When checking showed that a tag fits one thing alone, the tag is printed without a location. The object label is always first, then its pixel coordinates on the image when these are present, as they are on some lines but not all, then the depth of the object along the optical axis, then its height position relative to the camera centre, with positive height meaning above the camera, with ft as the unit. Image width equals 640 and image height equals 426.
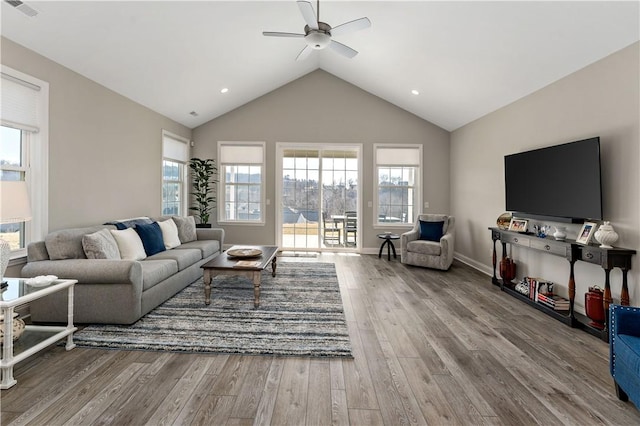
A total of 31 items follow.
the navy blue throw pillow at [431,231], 18.95 -1.01
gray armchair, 17.33 -1.65
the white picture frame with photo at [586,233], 9.89 -0.59
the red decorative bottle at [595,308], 9.26 -2.87
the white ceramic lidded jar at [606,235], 9.12 -0.62
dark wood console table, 8.84 -1.36
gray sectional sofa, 9.20 -2.10
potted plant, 21.20 +2.05
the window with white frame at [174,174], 19.47 +2.80
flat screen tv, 9.96 +1.23
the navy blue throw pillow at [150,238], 13.30 -1.02
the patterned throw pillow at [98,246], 10.18 -1.07
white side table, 6.45 -2.99
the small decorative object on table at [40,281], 7.60 -1.66
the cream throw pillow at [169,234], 15.14 -0.97
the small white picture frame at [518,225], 13.29 -0.45
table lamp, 6.95 +0.21
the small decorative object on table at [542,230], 12.18 -0.63
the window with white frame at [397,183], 22.63 +2.37
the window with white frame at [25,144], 9.76 +2.41
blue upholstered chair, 5.75 -2.62
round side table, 20.18 -1.76
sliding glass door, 22.91 +1.49
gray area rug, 8.32 -3.49
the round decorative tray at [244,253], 12.84 -1.63
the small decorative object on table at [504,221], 14.46 -0.30
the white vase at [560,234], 11.06 -0.72
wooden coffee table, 11.14 -2.02
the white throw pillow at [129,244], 11.70 -1.15
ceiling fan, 10.27 +6.56
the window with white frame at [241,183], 22.75 +2.40
